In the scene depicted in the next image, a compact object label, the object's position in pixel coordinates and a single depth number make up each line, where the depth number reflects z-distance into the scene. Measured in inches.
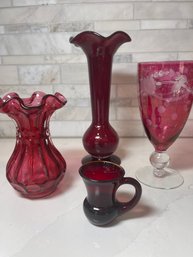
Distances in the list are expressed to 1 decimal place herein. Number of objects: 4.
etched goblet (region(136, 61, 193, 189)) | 19.0
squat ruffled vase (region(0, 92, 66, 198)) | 17.9
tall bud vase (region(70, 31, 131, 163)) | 20.3
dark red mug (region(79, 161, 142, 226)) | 15.2
